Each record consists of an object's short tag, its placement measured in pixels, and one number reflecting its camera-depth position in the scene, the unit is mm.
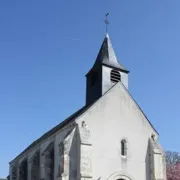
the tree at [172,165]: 31027
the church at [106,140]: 15827
